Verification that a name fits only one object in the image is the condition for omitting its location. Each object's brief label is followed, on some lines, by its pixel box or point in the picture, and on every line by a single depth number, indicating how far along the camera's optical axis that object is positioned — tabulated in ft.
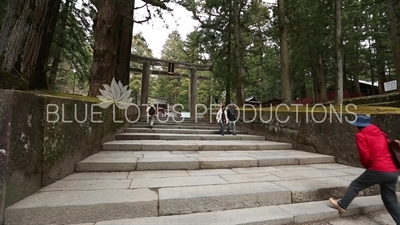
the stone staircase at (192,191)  7.08
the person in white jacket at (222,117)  23.98
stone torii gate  45.06
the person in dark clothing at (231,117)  24.29
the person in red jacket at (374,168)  7.68
